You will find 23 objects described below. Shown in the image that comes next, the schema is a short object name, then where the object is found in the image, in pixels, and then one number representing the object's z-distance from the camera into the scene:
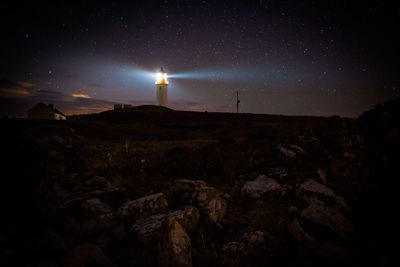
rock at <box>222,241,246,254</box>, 2.25
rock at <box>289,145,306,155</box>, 5.05
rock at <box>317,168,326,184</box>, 3.93
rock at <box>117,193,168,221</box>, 2.75
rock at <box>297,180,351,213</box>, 2.77
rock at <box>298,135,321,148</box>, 5.22
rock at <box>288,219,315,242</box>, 2.25
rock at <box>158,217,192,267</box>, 1.83
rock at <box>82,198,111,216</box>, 2.62
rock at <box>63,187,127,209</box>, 3.03
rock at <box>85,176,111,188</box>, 3.97
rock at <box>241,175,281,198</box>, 3.74
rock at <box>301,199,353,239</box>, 2.27
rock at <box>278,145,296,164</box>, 4.87
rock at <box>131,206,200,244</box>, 2.19
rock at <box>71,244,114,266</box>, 1.46
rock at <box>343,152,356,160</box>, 4.53
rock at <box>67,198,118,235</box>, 2.49
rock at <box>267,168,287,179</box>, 4.36
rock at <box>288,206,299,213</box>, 3.01
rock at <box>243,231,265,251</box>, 2.26
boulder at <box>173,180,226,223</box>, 2.88
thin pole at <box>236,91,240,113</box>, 41.77
